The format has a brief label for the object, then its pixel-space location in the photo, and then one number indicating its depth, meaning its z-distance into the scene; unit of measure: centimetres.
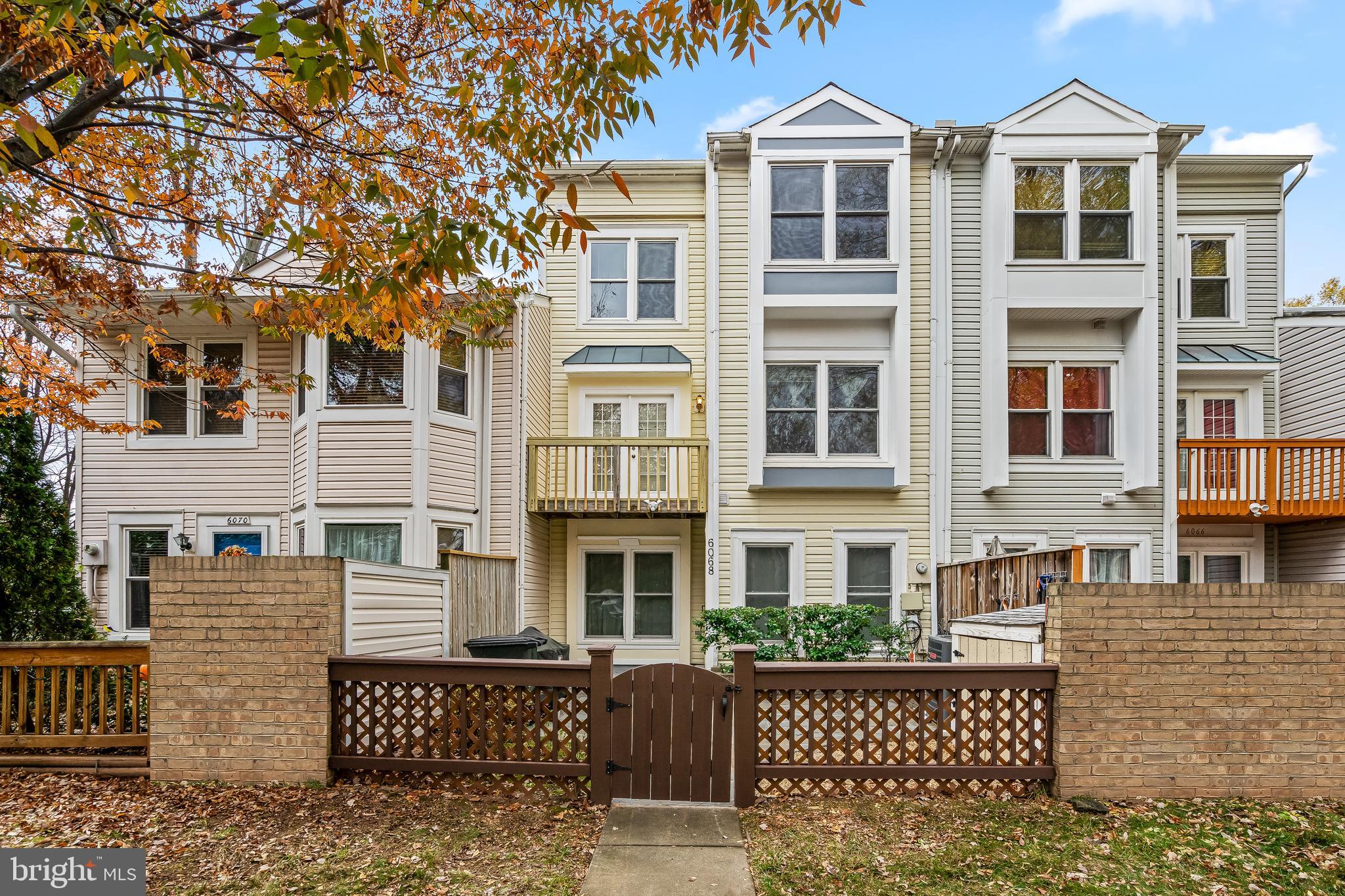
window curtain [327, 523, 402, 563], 986
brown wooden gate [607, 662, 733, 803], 494
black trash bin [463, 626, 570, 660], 745
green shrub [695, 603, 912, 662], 993
